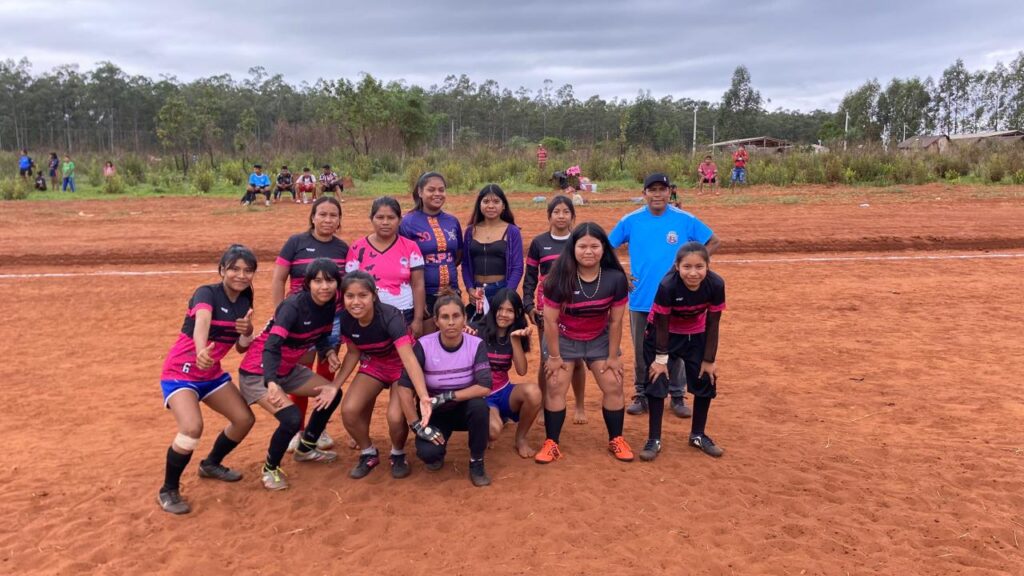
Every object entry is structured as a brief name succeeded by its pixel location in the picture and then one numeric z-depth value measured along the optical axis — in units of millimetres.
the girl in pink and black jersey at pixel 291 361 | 4137
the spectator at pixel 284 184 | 21794
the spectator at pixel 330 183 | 21891
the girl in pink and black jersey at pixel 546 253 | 5004
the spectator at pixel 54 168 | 25600
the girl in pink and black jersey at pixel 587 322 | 4477
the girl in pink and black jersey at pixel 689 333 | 4566
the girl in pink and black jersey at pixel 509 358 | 4648
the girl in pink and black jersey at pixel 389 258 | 4613
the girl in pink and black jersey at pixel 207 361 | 4012
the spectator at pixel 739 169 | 23156
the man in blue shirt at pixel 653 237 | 5227
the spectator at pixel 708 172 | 22797
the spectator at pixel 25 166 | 25519
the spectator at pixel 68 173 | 24297
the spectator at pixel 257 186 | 20048
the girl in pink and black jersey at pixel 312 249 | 4582
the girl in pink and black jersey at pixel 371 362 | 4266
